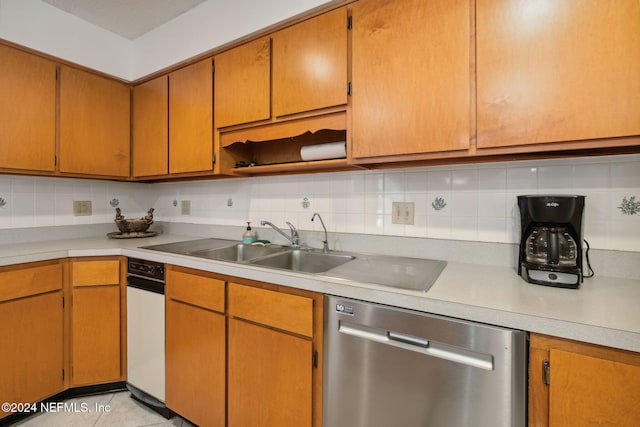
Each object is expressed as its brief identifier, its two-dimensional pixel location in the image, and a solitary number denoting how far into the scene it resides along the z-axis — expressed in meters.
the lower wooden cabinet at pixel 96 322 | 1.73
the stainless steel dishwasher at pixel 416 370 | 0.80
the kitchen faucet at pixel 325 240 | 1.68
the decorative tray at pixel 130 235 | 2.11
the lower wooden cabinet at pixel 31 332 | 1.49
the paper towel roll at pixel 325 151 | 1.47
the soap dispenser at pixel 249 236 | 1.94
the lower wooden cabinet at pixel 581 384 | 0.70
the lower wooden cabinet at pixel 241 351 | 1.13
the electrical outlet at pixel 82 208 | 2.20
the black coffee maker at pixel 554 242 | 0.99
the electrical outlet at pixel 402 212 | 1.52
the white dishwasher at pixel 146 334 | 1.61
